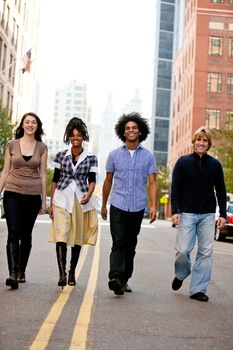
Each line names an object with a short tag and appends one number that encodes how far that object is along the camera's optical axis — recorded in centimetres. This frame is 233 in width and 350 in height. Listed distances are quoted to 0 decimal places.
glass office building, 11162
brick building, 6594
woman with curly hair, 726
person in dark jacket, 724
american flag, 4181
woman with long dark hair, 723
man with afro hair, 715
